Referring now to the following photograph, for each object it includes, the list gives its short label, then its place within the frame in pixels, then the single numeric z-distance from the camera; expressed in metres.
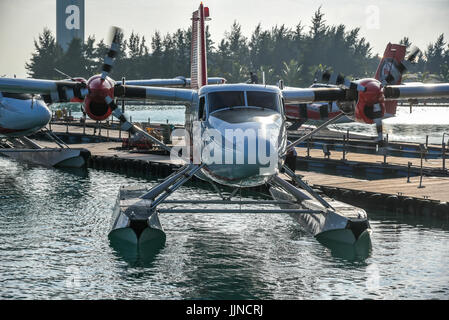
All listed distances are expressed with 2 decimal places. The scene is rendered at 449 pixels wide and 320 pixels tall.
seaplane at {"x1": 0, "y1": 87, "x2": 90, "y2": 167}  34.00
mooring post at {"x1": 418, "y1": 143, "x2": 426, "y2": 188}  26.97
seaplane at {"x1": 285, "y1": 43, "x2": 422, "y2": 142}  21.11
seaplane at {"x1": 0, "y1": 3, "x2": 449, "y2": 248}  15.96
